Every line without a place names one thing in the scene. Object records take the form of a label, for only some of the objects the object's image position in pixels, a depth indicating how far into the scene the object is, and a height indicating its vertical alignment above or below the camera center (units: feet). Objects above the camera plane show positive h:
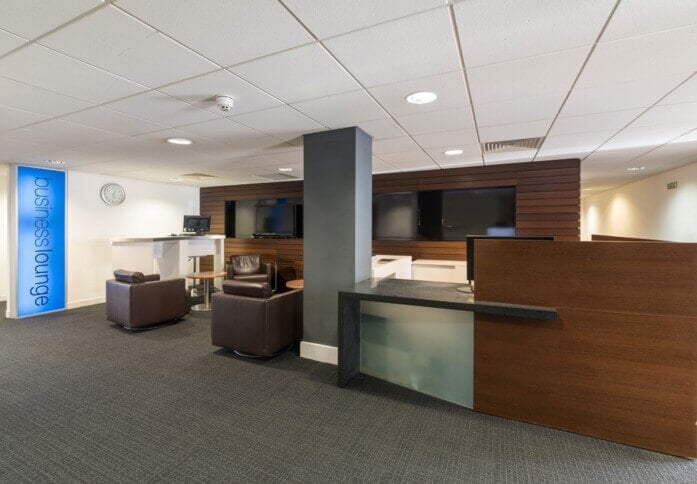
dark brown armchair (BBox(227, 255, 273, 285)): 21.50 -1.87
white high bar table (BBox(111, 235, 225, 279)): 19.71 -0.84
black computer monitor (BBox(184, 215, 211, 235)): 22.05 +1.16
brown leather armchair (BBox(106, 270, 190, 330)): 14.78 -2.76
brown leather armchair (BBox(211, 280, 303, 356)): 11.60 -2.84
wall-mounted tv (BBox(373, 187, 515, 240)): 17.90 +1.63
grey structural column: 11.11 +0.69
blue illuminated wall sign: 17.33 +0.04
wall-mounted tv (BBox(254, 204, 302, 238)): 23.88 +1.54
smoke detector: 8.48 +3.65
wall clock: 20.99 +3.09
